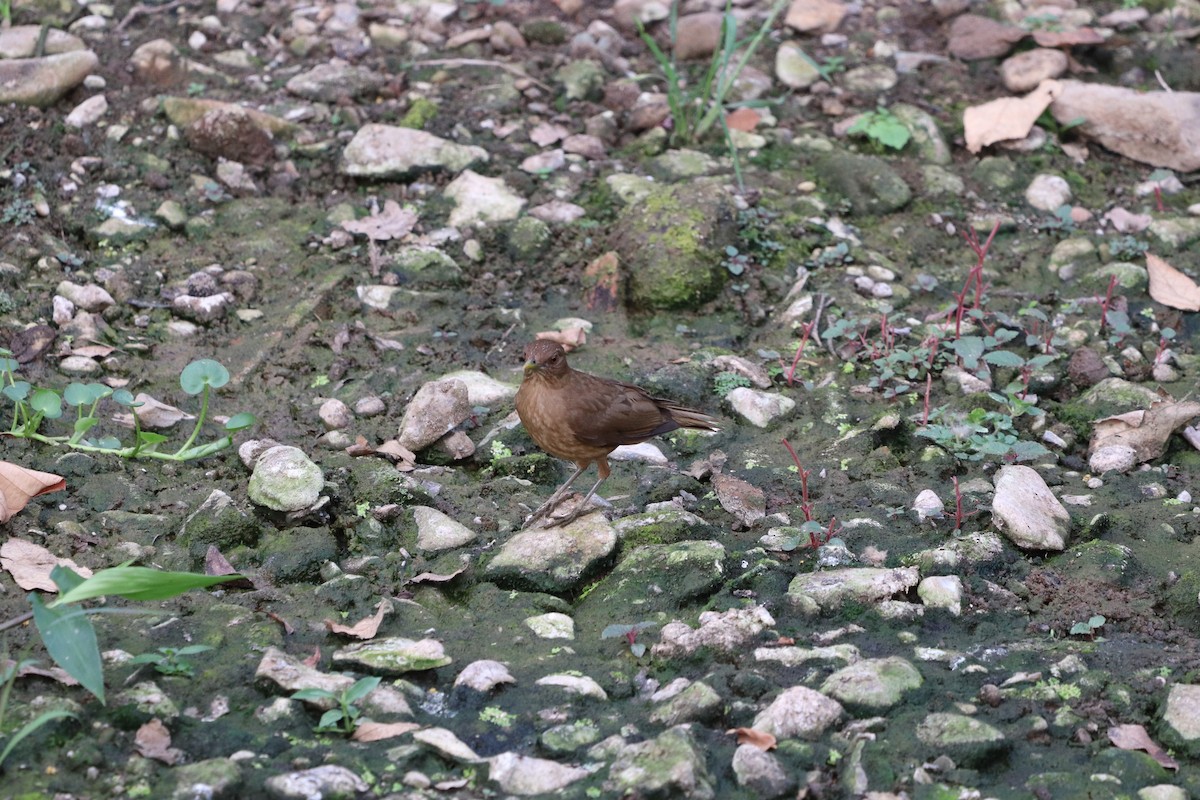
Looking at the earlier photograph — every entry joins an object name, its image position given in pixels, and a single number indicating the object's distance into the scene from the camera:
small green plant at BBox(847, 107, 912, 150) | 14.01
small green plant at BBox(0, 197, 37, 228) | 12.02
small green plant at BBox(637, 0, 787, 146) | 13.36
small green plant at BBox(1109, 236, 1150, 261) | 12.61
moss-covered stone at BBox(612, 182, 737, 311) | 12.02
